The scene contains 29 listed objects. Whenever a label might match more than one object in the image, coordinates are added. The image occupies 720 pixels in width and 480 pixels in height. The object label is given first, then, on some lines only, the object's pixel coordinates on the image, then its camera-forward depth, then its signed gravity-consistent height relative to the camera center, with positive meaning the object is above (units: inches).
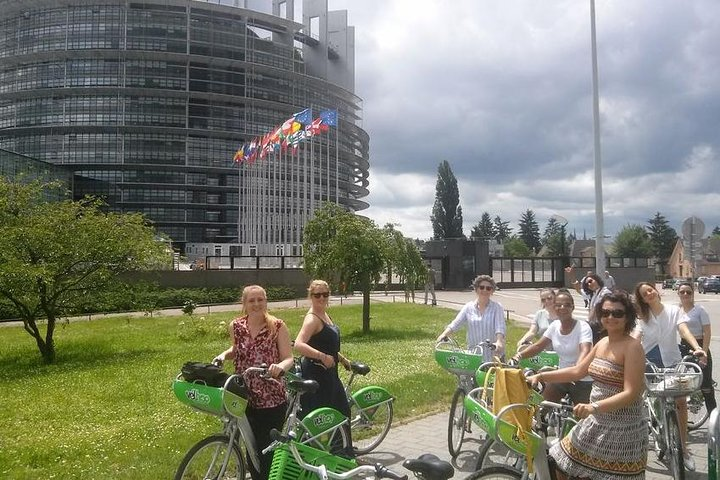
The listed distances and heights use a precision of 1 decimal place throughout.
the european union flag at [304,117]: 2049.8 +483.9
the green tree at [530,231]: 6309.1 +343.3
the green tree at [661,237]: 4534.9 +203.2
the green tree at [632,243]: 4074.8 +146.9
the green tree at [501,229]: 6174.2 +358.5
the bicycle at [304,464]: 137.6 -44.0
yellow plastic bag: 149.5 -31.6
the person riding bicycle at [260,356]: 193.2 -27.5
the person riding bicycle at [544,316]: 268.5 -22.5
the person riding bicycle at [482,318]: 264.7 -21.9
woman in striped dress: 143.1 -34.6
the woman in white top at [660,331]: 252.4 -26.4
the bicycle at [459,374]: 241.3 -41.4
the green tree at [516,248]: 5255.9 +148.1
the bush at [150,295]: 613.0 -48.6
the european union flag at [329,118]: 1918.1 +451.3
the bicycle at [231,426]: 174.6 -46.7
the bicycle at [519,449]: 145.6 -42.3
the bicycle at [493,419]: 155.5 -40.9
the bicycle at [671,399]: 212.7 -47.0
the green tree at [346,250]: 750.5 +20.6
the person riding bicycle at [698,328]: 277.4 -28.4
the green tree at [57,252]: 540.1 +14.7
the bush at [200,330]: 724.0 -73.6
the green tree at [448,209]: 3782.0 +340.3
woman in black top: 217.5 -31.8
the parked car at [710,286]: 2009.1 -67.4
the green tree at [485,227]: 5819.9 +361.3
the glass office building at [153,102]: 3575.3 +955.7
